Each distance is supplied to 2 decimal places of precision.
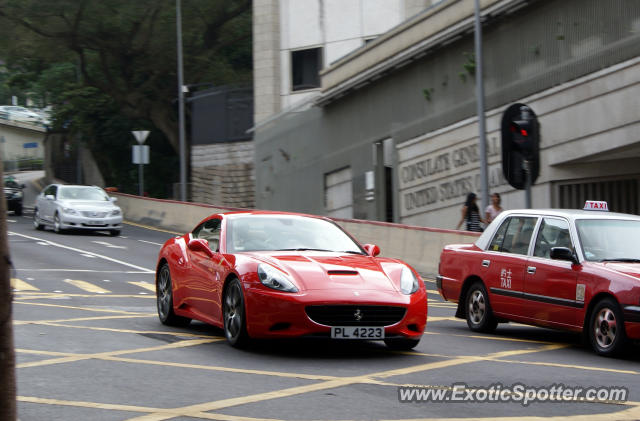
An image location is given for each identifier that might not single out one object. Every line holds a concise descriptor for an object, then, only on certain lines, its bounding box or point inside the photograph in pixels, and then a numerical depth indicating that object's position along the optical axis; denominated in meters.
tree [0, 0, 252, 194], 43.50
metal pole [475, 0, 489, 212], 22.23
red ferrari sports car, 9.00
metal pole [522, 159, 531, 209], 17.70
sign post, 38.41
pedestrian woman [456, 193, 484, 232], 20.83
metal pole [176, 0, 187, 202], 40.38
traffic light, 17.72
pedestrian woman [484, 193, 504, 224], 19.89
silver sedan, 30.59
